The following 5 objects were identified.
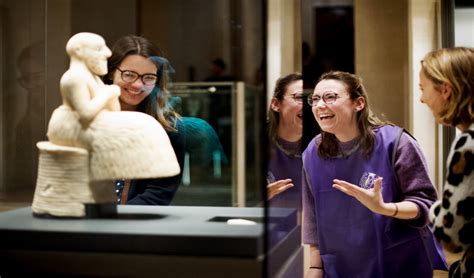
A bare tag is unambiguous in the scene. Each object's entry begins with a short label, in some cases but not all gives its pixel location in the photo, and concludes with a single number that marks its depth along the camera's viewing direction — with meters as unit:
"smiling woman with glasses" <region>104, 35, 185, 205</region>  3.37
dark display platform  2.90
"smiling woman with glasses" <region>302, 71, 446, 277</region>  3.29
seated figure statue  3.09
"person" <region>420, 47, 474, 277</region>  2.92
